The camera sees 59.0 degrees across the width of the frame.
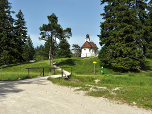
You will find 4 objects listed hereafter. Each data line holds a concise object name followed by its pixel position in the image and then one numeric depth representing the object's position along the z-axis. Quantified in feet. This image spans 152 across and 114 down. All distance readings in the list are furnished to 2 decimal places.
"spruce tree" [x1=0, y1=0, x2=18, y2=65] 98.07
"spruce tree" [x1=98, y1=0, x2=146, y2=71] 74.54
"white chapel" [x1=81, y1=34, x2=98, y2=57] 154.08
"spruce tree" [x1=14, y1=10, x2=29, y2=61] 117.80
